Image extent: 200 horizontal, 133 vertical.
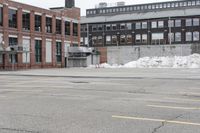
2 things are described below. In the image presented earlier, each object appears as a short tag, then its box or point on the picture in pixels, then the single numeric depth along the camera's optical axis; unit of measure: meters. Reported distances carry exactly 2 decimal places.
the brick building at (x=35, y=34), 59.36
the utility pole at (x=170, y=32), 104.06
